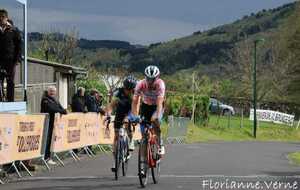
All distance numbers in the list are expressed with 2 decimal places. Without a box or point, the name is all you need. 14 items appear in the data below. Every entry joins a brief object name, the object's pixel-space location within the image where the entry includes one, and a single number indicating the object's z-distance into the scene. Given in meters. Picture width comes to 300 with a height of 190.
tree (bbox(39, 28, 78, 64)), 61.61
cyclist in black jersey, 14.13
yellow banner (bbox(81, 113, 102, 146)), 21.05
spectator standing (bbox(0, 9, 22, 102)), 14.94
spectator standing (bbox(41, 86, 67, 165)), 16.95
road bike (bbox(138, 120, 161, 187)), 12.27
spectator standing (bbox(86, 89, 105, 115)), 23.02
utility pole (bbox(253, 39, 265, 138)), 54.52
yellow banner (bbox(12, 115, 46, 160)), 14.47
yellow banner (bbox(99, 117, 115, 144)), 23.47
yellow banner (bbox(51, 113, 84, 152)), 17.48
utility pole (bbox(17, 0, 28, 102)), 17.23
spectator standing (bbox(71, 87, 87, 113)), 21.34
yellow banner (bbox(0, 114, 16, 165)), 13.54
